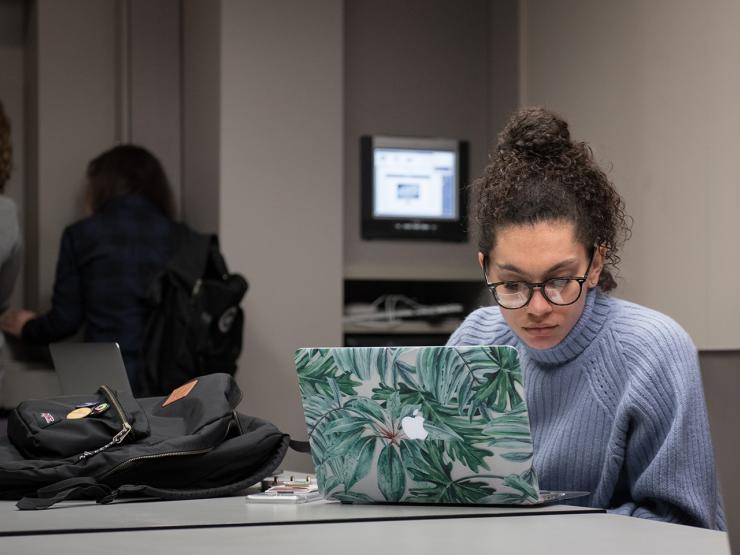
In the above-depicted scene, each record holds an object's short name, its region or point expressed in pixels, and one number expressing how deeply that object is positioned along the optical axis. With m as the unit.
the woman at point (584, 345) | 1.75
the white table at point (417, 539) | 1.28
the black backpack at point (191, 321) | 3.71
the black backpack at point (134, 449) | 1.76
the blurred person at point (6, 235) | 3.49
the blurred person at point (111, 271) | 3.87
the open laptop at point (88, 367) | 2.06
